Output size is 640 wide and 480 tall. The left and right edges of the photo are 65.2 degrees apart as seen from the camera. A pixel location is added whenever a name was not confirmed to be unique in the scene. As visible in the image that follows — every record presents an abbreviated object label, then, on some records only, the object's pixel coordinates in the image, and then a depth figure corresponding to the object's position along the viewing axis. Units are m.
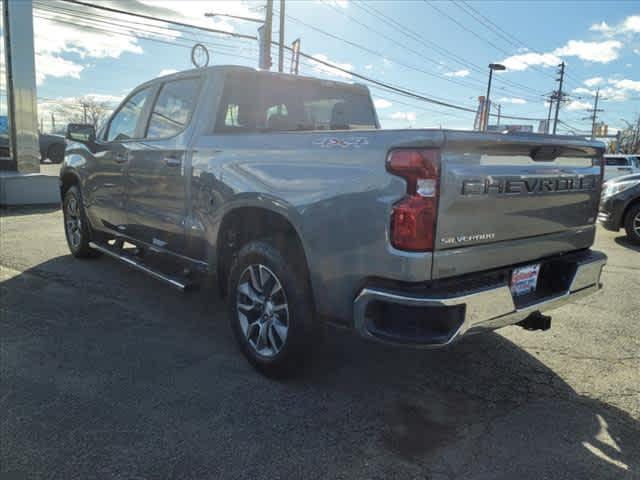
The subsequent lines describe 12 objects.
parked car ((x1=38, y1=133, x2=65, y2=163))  19.28
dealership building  10.79
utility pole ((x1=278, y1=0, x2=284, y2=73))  22.31
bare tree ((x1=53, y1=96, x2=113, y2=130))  73.62
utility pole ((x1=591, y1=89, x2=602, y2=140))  77.65
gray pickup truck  2.30
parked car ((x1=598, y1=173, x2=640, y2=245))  7.88
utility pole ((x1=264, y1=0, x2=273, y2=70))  20.92
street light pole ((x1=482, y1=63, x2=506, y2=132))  32.75
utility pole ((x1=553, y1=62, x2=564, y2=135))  53.22
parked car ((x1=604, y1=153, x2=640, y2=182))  17.92
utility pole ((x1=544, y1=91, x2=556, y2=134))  55.75
